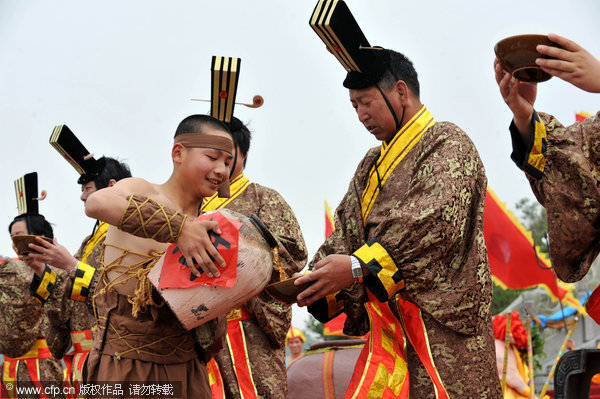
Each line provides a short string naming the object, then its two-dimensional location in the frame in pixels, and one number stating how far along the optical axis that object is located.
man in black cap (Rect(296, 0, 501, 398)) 3.17
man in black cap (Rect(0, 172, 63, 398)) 6.73
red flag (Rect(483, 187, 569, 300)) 8.34
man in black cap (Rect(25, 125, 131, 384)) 5.50
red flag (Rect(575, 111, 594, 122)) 8.06
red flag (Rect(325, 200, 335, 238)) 10.68
